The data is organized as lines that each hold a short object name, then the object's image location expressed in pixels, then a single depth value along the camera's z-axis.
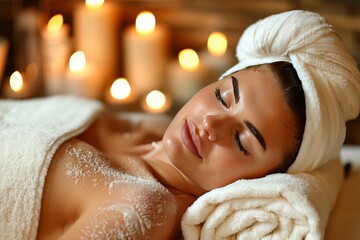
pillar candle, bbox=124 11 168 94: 2.77
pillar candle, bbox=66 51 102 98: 2.74
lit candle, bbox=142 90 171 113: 2.67
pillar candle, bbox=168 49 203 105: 2.71
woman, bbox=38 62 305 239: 1.23
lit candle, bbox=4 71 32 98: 2.56
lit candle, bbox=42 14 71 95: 2.82
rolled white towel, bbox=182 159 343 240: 1.19
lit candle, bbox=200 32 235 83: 2.72
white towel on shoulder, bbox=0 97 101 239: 1.23
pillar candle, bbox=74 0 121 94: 2.83
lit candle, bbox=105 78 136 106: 2.68
